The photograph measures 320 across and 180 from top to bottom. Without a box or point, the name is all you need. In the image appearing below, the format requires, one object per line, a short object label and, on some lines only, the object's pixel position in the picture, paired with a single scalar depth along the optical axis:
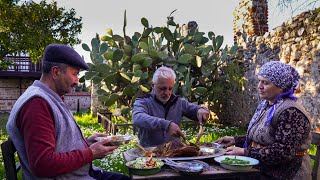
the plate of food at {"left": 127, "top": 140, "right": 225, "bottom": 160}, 2.68
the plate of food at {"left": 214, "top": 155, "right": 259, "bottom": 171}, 2.42
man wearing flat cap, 2.03
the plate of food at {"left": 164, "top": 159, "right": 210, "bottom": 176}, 2.30
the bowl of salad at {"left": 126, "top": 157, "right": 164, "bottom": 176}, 2.34
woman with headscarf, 2.72
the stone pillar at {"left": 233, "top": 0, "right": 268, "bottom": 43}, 9.15
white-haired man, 3.50
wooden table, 2.33
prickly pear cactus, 8.08
